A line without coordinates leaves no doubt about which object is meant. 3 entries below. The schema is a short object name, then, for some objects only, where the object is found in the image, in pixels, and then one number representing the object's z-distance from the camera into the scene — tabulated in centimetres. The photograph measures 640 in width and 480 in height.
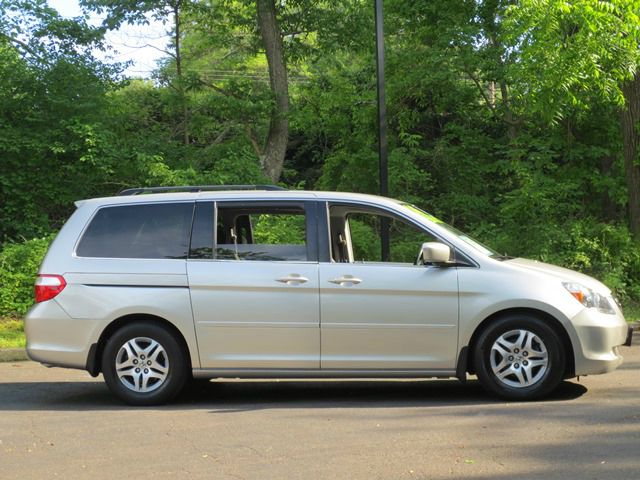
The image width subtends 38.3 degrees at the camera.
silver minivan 758
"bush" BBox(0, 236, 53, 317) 1450
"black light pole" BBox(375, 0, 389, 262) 1377
